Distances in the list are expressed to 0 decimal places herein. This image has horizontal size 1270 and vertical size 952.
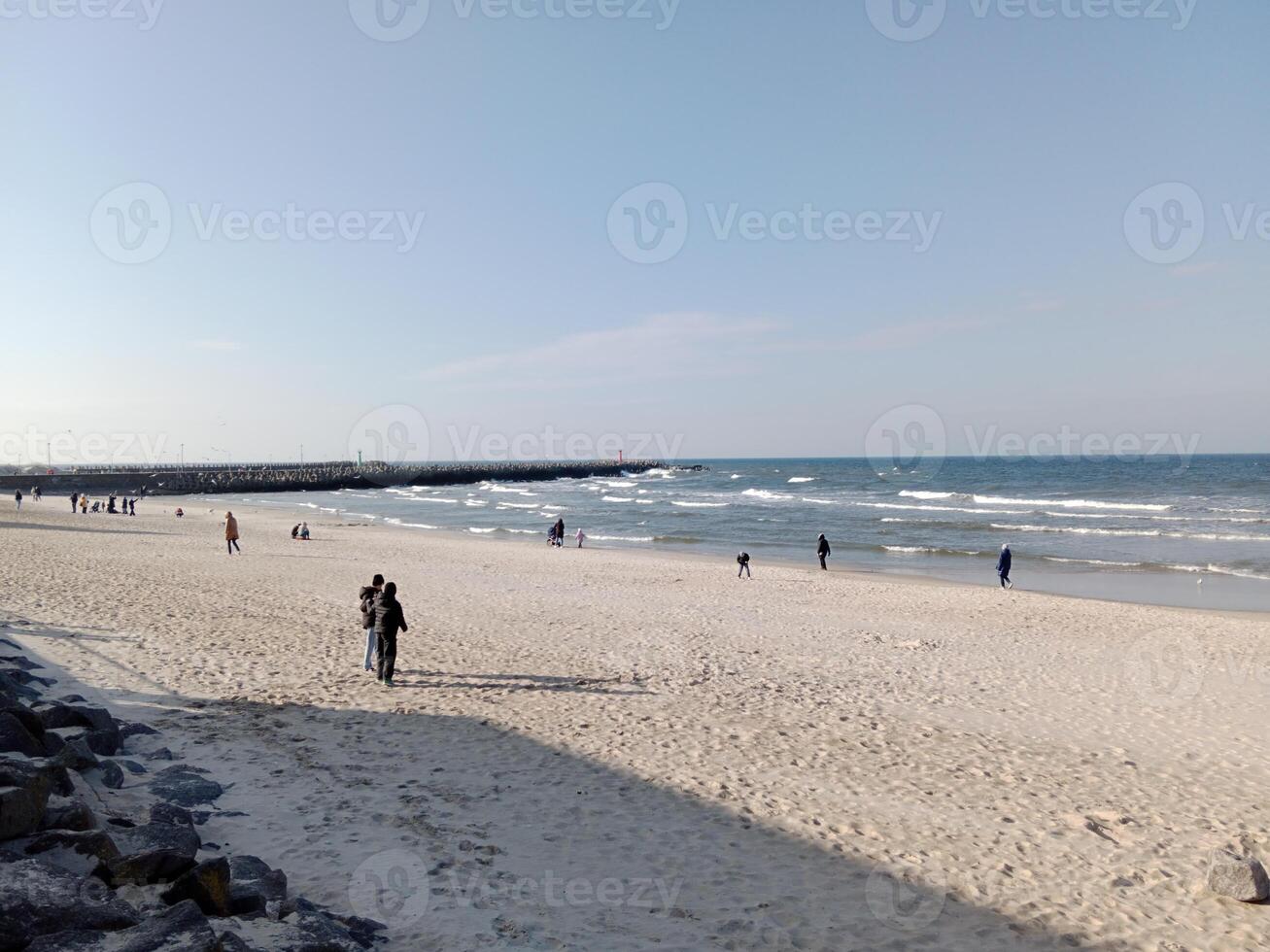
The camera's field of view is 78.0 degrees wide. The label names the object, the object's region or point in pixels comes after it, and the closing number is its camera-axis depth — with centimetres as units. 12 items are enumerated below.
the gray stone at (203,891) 412
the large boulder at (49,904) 344
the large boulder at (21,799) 416
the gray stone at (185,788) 600
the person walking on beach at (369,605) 1041
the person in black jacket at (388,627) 1000
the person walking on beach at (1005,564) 2208
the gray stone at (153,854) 420
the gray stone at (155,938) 343
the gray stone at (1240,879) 541
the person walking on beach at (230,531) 2426
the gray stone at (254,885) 423
